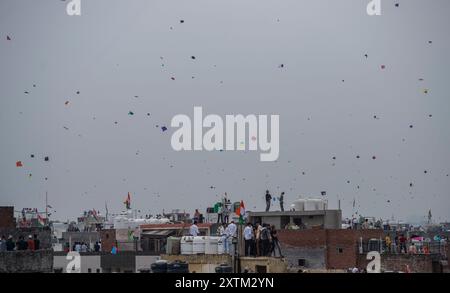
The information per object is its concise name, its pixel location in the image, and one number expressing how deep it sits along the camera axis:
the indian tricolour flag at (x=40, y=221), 63.38
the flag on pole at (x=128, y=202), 74.81
